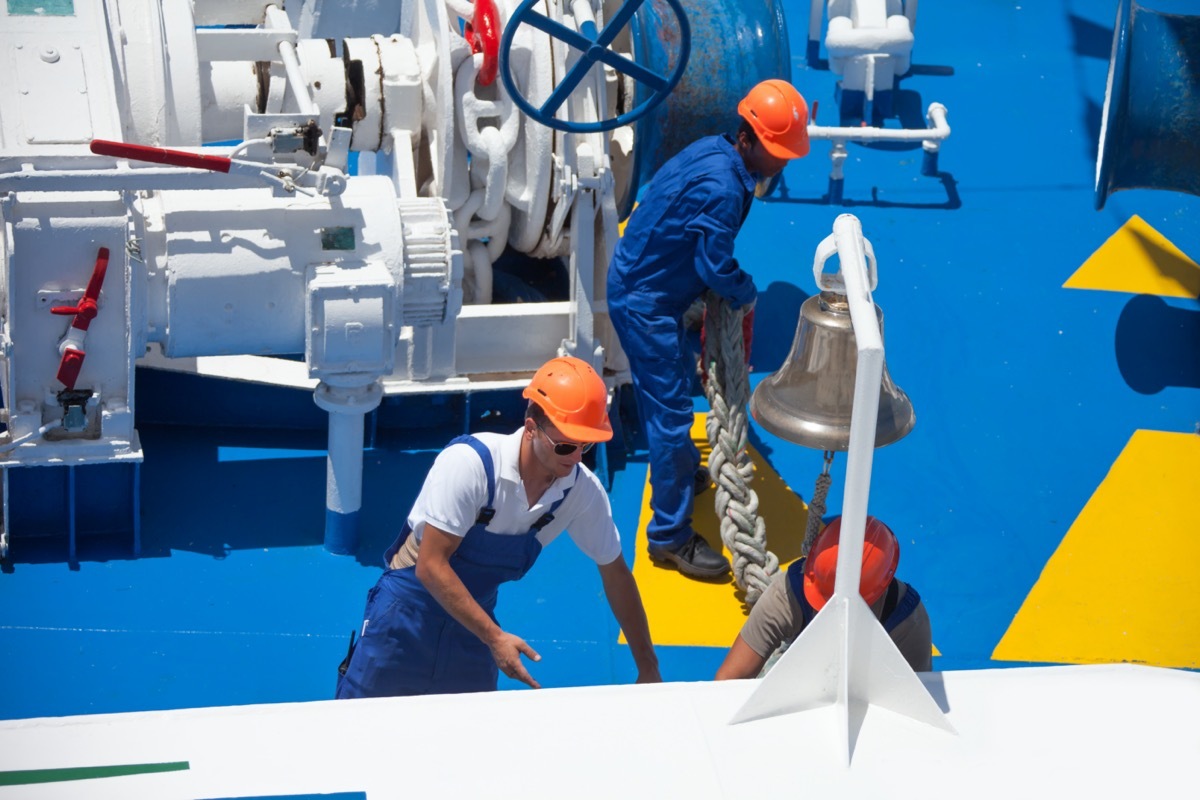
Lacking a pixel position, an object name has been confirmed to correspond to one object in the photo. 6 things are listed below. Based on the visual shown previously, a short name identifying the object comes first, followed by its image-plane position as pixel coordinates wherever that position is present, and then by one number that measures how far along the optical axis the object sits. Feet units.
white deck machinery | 31.04
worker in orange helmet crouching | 22.00
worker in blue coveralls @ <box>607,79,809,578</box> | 33.37
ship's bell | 22.89
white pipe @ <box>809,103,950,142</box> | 46.60
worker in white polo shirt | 23.40
